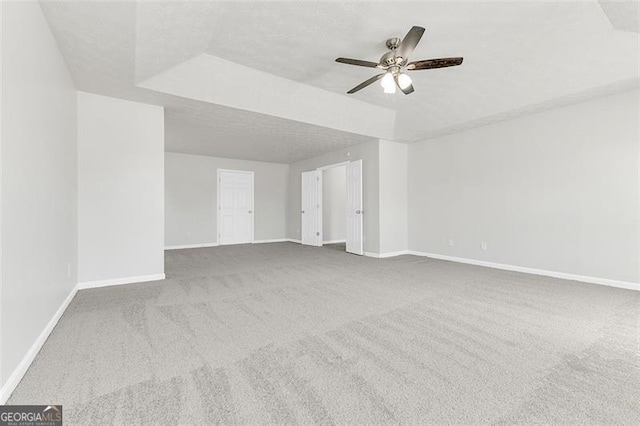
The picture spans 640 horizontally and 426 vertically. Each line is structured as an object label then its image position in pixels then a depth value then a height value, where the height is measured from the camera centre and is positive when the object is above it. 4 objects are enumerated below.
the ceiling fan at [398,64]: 2.76 +1.52
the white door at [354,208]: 6.37 +0.08
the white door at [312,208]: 7.67 +0.10
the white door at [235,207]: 8.02 +0.14
